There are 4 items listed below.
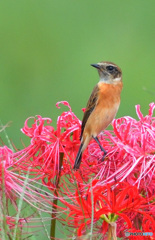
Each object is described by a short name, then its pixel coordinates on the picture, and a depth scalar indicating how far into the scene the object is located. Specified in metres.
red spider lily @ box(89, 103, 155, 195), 8.00
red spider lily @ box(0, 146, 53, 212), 8.01
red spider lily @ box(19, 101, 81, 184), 8.59
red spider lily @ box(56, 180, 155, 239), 7.62
